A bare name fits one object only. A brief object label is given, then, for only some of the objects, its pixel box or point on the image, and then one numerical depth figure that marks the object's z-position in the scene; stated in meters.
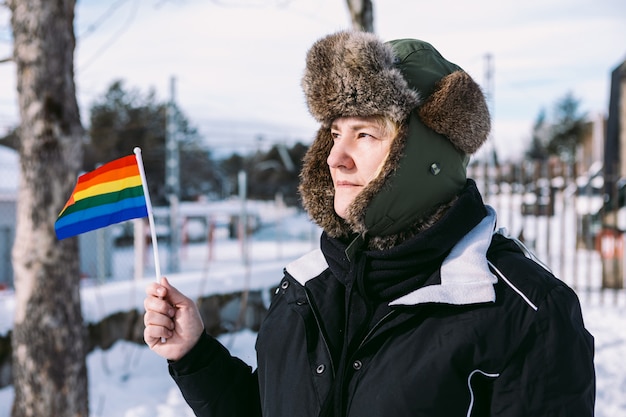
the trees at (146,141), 31.11
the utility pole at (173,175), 10.21
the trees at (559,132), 55.81
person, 1.28
